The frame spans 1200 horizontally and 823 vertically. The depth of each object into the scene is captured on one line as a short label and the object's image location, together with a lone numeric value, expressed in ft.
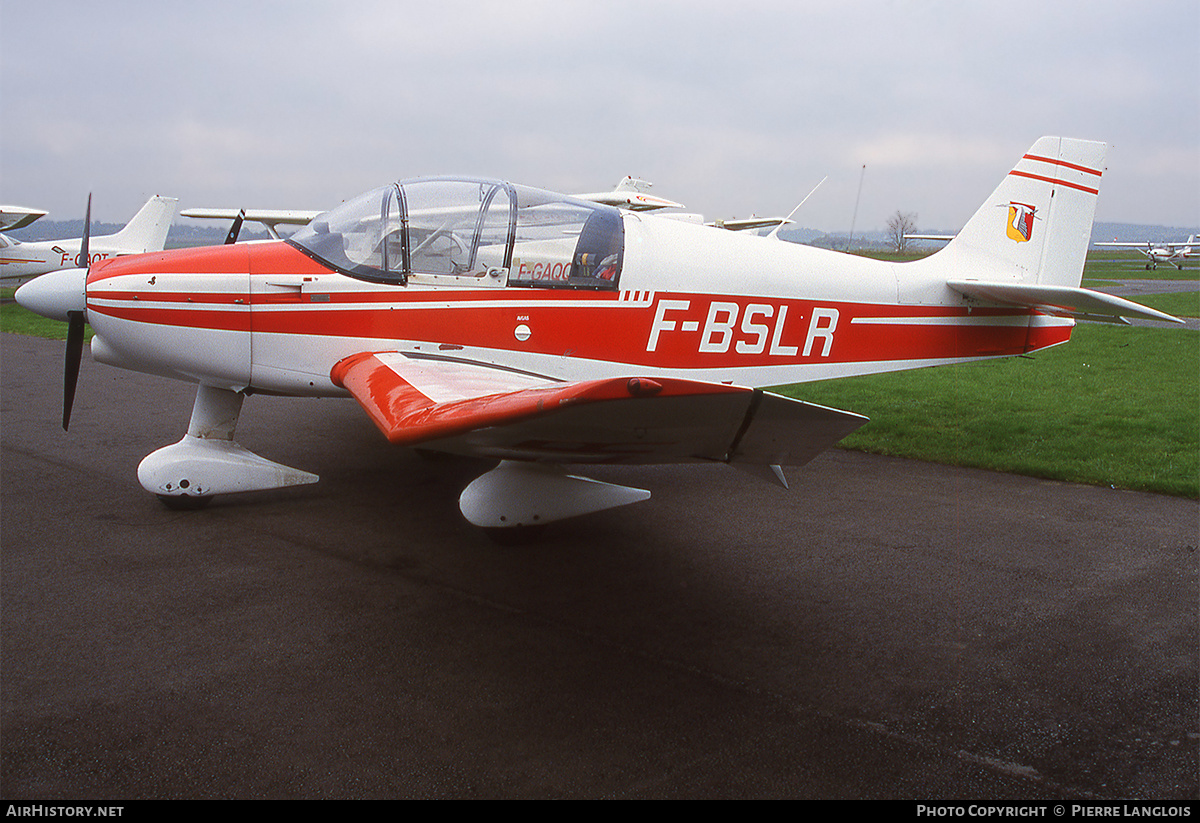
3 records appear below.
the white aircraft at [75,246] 62.80
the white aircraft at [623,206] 54.44
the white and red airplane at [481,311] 15.34
